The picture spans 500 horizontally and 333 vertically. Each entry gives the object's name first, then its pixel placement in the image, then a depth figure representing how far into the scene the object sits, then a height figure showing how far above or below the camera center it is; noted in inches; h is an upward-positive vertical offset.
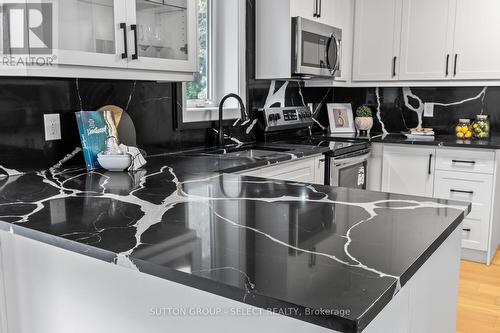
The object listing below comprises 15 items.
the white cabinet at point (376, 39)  153.6 +22.1
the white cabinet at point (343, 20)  141.7 +27.0
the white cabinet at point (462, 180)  135.2 -22.9
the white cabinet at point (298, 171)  102.2 -16.1
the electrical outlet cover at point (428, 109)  163.6 -1.8
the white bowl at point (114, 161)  81.3 -10.4
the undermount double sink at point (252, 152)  111.8 -12.4
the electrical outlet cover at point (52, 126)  81.8 -4.2
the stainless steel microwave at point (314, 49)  126.0 +16.0
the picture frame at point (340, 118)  169.3 -5.2
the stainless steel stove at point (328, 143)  128.3 -11.8
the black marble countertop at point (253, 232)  33.3 -13.0
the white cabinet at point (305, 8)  125.4 +27.0
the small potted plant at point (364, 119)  166.1 -5.6
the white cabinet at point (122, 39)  69.4 +10.8
